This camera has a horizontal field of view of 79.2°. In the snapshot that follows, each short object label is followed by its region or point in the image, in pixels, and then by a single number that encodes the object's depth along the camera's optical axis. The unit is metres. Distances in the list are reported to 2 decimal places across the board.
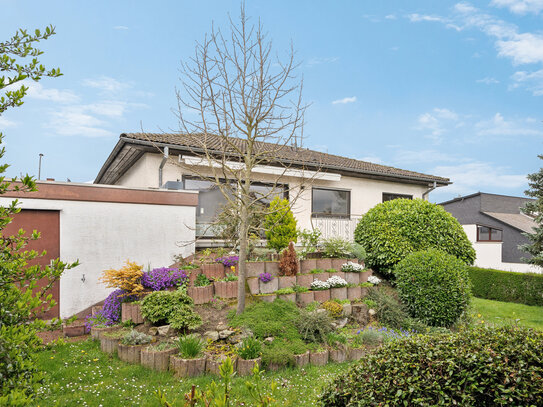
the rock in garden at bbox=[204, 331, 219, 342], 5.88
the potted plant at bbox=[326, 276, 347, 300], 8.45
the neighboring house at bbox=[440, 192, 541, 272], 21.70
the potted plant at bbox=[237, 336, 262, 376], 5.01
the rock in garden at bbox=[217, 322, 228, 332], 6.26
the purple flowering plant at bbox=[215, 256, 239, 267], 8.19
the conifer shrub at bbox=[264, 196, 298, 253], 9.20
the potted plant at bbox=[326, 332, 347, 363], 5.71
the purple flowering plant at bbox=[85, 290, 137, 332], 6.77
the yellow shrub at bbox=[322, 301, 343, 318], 7.40
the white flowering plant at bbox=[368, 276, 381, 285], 9.52
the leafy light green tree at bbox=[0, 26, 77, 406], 1.90
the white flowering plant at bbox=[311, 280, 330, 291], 8.23
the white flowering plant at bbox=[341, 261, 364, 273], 9.41
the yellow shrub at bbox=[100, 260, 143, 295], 6.84
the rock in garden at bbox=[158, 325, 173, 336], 6.04
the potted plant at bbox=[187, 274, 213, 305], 7.16
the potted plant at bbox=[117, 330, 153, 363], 5.40
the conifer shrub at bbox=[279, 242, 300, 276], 8.31
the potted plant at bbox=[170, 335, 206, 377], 4.93
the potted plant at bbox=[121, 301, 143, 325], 6.58
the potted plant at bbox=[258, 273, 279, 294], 7.84
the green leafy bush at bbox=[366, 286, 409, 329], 7.71
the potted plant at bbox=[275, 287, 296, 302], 7.67
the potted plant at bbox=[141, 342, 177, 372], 5.11
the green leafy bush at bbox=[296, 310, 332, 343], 6.08
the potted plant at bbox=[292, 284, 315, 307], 7.84
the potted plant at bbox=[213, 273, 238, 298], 7.47
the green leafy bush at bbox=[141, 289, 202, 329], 6.11
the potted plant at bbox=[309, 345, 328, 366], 5.51
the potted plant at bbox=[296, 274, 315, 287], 8.37
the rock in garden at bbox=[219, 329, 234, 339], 5.97
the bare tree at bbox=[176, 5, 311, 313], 6.89
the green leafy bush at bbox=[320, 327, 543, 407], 2.51
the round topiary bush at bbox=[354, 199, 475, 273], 10.45
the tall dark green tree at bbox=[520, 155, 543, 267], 11.89
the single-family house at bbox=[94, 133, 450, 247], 10.13
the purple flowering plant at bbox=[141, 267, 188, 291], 7.24
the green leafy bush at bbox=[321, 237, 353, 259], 9.97
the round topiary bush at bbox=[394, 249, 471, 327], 8.03
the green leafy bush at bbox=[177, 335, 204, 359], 5.10
